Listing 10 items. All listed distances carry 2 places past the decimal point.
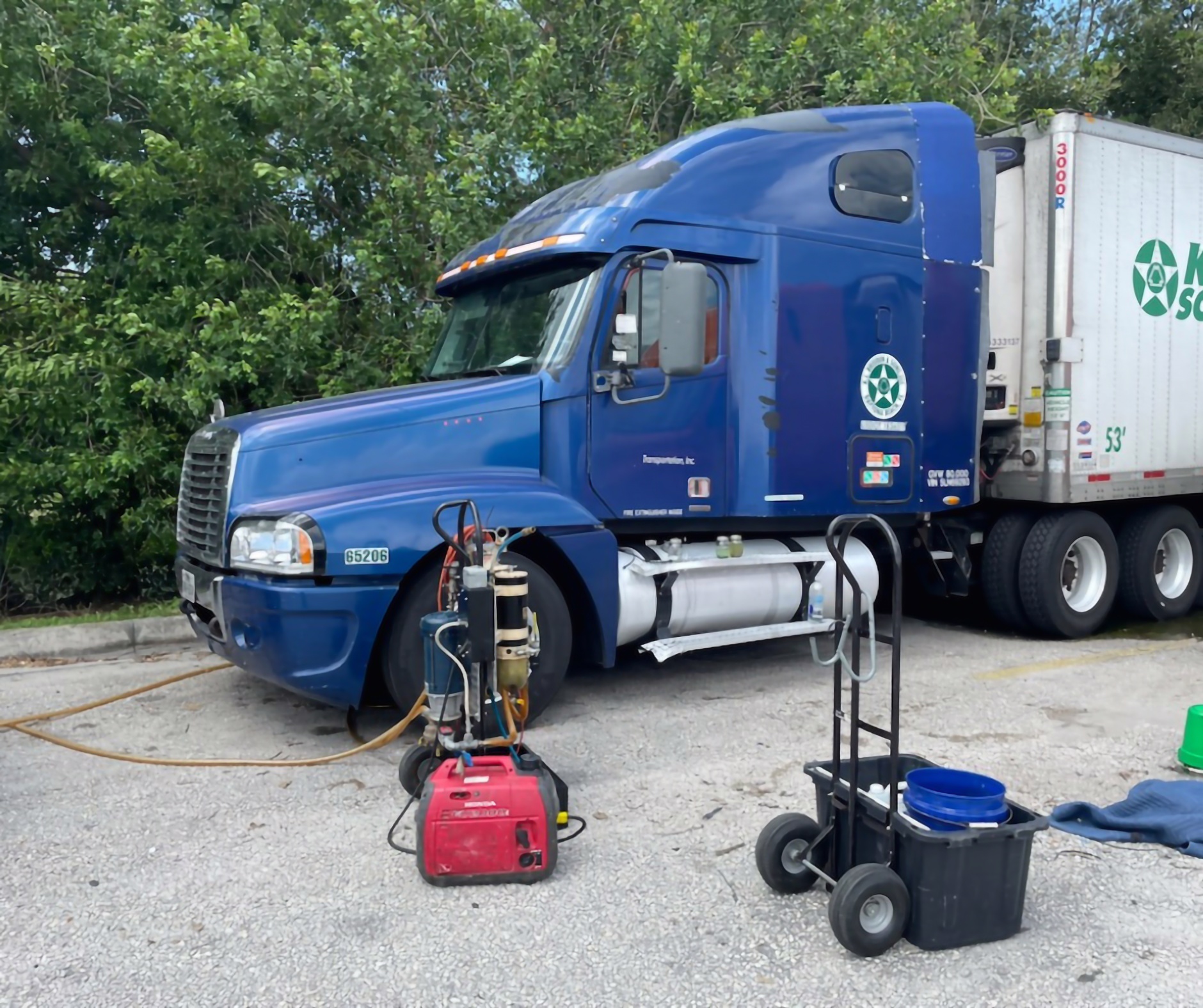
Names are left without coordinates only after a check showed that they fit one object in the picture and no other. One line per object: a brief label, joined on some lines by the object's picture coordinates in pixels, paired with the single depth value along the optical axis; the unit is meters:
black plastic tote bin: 3.29
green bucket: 5.08
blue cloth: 4.25
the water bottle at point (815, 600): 5.68
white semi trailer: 7.87
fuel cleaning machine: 3.84
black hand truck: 3.30
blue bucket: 3.35
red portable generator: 3.83
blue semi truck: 5.41
